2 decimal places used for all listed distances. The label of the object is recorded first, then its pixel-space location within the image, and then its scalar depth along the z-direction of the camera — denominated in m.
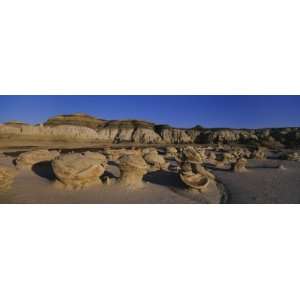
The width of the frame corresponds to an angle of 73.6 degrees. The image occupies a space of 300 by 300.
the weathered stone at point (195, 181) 4.34
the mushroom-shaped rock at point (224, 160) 7.79
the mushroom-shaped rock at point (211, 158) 8.52
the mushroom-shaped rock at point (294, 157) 9.23
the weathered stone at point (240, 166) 6.69
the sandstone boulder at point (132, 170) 4.41
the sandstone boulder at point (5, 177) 4.44
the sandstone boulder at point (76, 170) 4.11
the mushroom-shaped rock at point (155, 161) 6.56
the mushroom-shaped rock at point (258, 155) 9.86
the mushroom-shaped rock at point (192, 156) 5.55
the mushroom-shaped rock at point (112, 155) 8.74
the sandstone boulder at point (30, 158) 6.48
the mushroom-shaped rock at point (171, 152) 11.68
